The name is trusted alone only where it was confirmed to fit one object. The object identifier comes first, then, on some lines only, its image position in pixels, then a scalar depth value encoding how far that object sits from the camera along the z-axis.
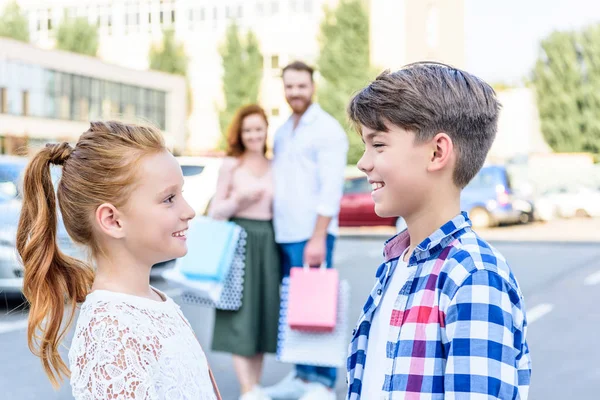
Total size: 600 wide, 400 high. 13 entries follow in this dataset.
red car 19.48
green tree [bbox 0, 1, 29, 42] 60.69
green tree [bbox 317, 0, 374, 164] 48.22
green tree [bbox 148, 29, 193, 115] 59.50
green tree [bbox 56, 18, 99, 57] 60.44
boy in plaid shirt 1.55
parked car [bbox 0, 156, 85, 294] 7.76
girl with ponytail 1.73
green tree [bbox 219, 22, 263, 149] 54.91
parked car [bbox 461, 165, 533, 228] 21.12
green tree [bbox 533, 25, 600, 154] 53.19
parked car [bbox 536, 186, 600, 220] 27.83
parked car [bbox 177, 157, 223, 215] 10.66
